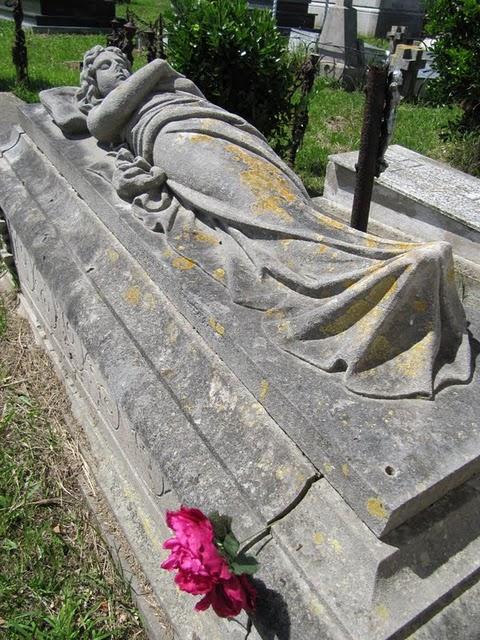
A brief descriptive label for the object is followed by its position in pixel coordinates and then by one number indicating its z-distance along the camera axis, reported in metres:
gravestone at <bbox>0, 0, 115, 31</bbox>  11.62
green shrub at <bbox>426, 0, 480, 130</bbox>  5.45
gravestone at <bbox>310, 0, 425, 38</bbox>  15.96
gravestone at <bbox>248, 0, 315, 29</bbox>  13.82
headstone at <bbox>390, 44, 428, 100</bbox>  8.83
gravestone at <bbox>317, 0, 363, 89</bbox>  9.57
